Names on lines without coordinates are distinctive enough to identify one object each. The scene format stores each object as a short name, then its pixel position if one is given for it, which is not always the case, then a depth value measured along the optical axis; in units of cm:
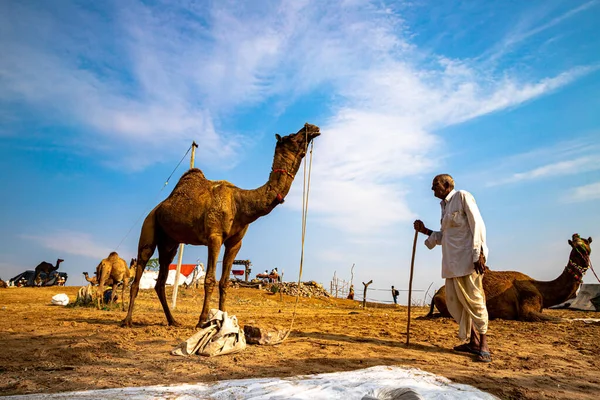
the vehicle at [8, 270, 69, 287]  2867
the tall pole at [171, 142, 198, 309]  1326
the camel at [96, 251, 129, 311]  1438
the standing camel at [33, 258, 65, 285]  2827
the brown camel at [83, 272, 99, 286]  1682
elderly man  514
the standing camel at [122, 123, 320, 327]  679
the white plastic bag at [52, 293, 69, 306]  1406
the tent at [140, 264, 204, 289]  2830
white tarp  293
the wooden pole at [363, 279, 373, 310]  2342
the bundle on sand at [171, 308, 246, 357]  479
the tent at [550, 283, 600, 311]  1266
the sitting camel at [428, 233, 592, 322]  887
